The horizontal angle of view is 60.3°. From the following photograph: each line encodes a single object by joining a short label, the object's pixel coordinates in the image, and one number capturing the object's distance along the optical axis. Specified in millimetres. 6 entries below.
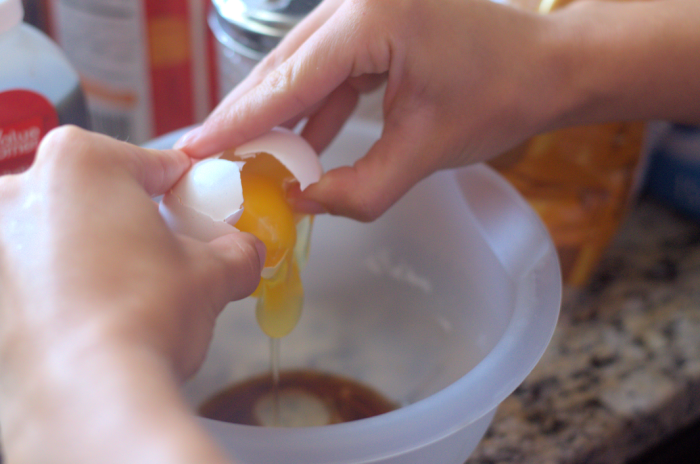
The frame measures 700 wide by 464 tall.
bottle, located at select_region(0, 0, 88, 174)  579
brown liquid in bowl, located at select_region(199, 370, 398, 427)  688
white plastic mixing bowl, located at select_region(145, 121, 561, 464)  419
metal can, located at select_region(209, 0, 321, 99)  674
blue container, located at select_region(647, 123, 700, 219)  960
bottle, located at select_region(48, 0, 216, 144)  825
